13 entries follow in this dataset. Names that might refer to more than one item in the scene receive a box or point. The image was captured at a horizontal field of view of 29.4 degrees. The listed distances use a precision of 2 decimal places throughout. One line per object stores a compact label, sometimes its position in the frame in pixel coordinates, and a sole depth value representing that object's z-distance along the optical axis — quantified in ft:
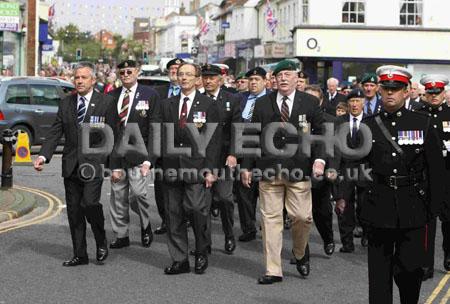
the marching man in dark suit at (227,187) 32.71
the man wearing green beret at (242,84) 42.10
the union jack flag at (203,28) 265.87
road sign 61.98
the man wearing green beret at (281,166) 27.25
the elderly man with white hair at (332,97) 40.70
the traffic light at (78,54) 187.84
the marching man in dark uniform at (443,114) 29.78
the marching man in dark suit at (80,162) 29.40
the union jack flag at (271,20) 174.51
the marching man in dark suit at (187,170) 28.73
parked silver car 67.62
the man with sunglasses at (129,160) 31.91
